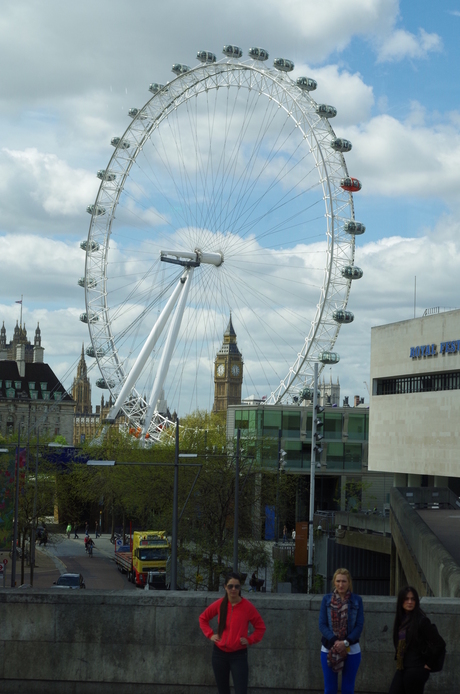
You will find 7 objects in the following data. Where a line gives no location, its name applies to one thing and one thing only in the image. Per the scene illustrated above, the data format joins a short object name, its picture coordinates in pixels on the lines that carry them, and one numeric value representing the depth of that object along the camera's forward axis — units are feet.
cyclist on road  248.85
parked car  155.43
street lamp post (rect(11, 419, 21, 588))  140.26
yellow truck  186.76
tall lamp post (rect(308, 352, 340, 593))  162.71
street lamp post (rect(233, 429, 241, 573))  133.69
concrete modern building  202.39
